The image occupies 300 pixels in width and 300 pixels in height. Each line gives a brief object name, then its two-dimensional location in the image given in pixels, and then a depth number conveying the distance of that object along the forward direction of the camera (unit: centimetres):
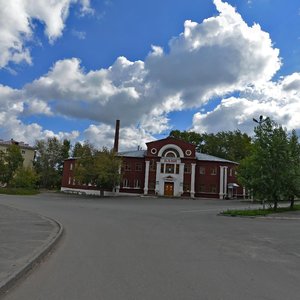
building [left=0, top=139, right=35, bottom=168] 8457
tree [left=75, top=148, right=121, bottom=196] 4392
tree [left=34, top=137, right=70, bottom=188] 7234
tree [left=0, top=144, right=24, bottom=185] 4941
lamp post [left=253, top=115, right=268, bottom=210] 2424
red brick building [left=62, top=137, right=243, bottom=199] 5012
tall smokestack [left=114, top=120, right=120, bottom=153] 5912
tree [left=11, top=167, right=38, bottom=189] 4871
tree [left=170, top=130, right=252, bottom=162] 6944
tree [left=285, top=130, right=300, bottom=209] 2326
